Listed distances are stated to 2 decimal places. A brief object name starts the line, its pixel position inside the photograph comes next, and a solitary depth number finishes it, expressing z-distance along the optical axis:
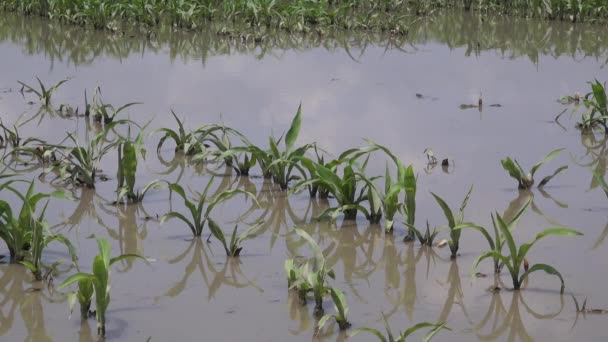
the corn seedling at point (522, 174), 9.51
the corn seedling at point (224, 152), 9.80
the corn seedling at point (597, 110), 11.66
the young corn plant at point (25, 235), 6.81
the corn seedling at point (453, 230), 7.50
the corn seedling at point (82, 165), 9.19
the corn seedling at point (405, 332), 5.68
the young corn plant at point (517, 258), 6.77
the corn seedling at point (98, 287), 5.89
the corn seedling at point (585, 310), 6.49
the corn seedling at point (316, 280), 6.33
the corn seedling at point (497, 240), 6.99
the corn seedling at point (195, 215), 7.67
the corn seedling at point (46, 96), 13.06
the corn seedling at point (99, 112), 12.14
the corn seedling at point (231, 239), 7.41
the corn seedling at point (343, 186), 8.19
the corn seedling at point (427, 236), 7.71
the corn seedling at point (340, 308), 6.11
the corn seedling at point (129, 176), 8.63
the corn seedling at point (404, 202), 7.91
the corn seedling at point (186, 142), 10.37
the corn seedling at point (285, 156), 9.23
